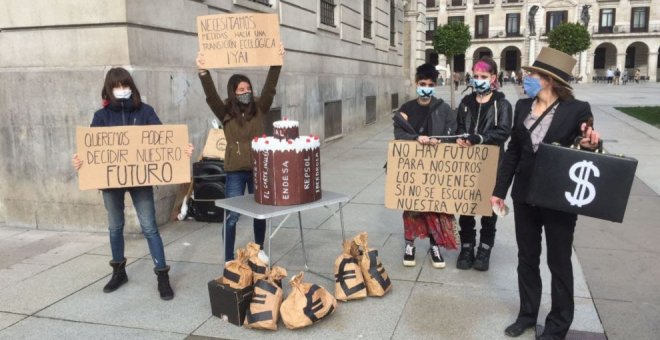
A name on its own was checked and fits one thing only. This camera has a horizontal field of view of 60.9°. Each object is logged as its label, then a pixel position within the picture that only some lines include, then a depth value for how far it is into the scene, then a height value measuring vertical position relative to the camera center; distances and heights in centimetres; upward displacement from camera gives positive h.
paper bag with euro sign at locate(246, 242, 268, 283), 406 -128
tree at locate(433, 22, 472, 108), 3394 +258
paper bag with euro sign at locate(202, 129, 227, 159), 727 -79
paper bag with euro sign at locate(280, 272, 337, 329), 387 -153
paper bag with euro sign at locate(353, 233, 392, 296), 443 -145
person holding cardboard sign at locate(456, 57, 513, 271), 470 -26
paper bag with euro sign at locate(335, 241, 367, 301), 436 -152
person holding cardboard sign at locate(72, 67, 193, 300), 454 -90
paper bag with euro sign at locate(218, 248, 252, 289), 400 -133
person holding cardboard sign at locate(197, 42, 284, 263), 475 -29
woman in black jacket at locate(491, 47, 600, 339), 339 -59
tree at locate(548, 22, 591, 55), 5388 +427
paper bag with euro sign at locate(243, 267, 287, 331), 388 -153
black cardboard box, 400 -155
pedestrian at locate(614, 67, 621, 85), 5660 +52
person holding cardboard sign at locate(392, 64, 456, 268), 488 -40
